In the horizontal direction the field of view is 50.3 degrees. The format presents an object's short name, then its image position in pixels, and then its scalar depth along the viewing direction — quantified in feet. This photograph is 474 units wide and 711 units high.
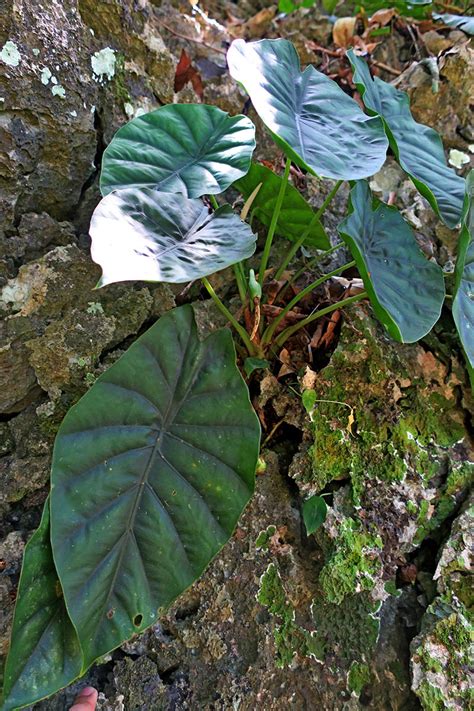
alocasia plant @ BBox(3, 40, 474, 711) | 2.38
